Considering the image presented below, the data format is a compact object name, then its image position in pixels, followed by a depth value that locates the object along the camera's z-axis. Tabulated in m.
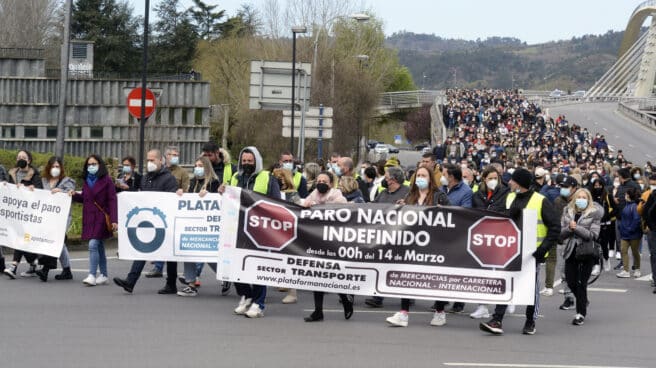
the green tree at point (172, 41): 96.69
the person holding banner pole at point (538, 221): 13.16
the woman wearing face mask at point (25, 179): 17.25
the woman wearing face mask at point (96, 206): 15.98
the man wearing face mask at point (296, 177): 17.29
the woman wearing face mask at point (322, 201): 13.62
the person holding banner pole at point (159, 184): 15.67
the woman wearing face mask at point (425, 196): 13.56
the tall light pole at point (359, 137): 58.99
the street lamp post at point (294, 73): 38.78
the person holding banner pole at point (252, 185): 13.95
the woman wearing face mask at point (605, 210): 22.28
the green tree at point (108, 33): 87.19
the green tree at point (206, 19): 105.69
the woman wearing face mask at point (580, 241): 14.27
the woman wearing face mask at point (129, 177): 18.75
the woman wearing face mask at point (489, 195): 14.17
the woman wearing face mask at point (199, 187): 15.62
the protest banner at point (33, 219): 16.86
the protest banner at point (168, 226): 15.64
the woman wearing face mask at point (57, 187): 16.93
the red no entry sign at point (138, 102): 30.81
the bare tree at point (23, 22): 82.81
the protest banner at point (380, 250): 13.28
